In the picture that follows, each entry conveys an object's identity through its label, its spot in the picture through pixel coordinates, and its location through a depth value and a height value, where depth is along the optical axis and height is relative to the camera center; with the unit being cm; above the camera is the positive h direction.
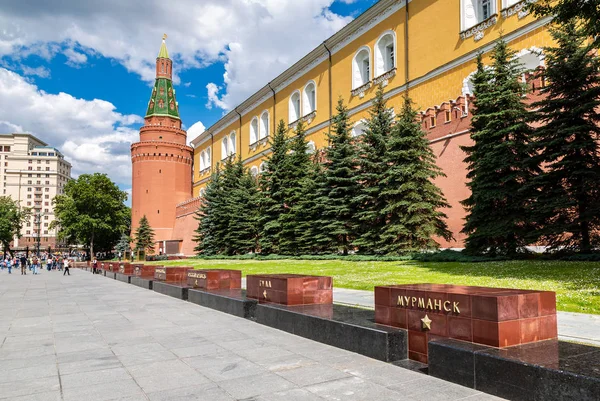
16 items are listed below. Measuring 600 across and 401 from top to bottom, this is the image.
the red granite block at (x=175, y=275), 1366 -118
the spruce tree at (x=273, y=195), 2728 +239
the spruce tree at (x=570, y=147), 1305 +247
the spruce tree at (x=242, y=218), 3181 +123
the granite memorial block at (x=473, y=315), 409 -79
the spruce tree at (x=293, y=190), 2547 +259
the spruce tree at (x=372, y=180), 1972 +247
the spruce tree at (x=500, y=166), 1464 +217
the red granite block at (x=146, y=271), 1678 -131
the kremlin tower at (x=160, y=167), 5569 +858
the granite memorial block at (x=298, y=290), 723 -88
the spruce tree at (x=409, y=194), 1834 +164
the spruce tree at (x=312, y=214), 2284 +108
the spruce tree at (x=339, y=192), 2189 +209
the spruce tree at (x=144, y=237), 5277 -11
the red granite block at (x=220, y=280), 1072 -105
